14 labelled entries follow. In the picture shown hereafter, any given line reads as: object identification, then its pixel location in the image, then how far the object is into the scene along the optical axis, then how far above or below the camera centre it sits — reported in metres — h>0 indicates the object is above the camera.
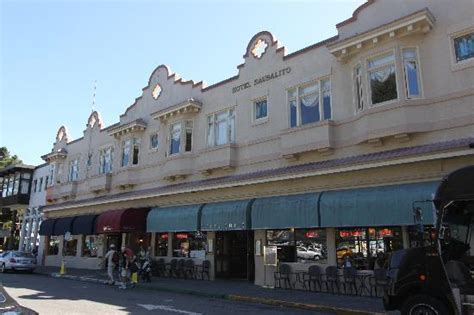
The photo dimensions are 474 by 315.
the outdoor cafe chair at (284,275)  17.20 -0.87
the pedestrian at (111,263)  20.31 -0.50
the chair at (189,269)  21.50 -0.79
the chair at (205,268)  20.73 -0.71
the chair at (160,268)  22.98 -0.79
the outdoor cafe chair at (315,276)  16.16 -0.84
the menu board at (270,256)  17.30 -0.12
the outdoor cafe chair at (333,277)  15.63 -0.84
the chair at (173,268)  22.23 -0.77
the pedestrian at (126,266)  18.91 -0.58
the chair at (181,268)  21.83 -0.76
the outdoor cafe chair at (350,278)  15.11 -0.84
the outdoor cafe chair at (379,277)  14.09 -0.77
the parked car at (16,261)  27.72 -0.56
